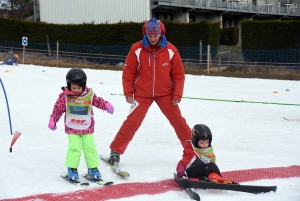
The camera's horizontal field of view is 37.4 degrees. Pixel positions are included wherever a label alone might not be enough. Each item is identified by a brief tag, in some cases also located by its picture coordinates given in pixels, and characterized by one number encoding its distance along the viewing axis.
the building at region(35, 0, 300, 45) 34.00
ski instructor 5.21
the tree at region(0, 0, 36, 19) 47.62
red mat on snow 4.23
